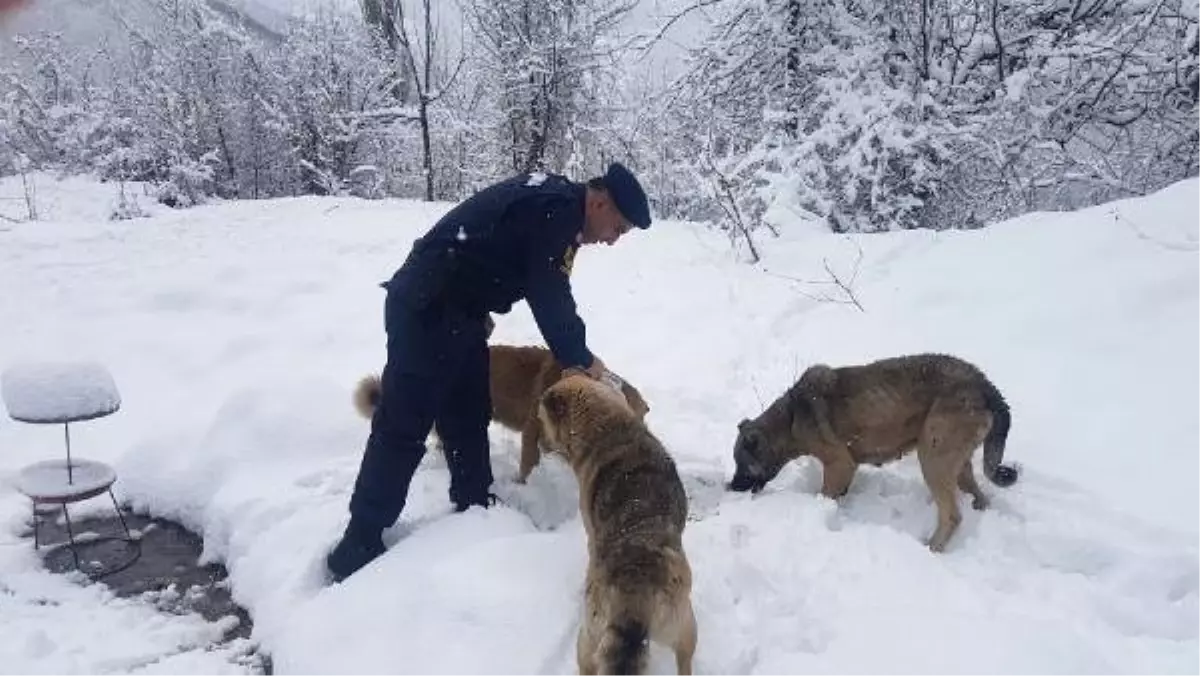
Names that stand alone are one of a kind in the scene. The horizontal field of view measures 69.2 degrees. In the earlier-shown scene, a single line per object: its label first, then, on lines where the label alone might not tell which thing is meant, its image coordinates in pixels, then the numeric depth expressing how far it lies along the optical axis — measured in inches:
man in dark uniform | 161.0
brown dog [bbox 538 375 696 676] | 117.1
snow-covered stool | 176.2
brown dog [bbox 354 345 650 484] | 215.2
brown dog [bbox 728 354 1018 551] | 174.6
